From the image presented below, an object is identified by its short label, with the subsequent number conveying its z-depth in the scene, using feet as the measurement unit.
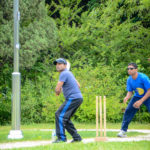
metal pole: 64.08
